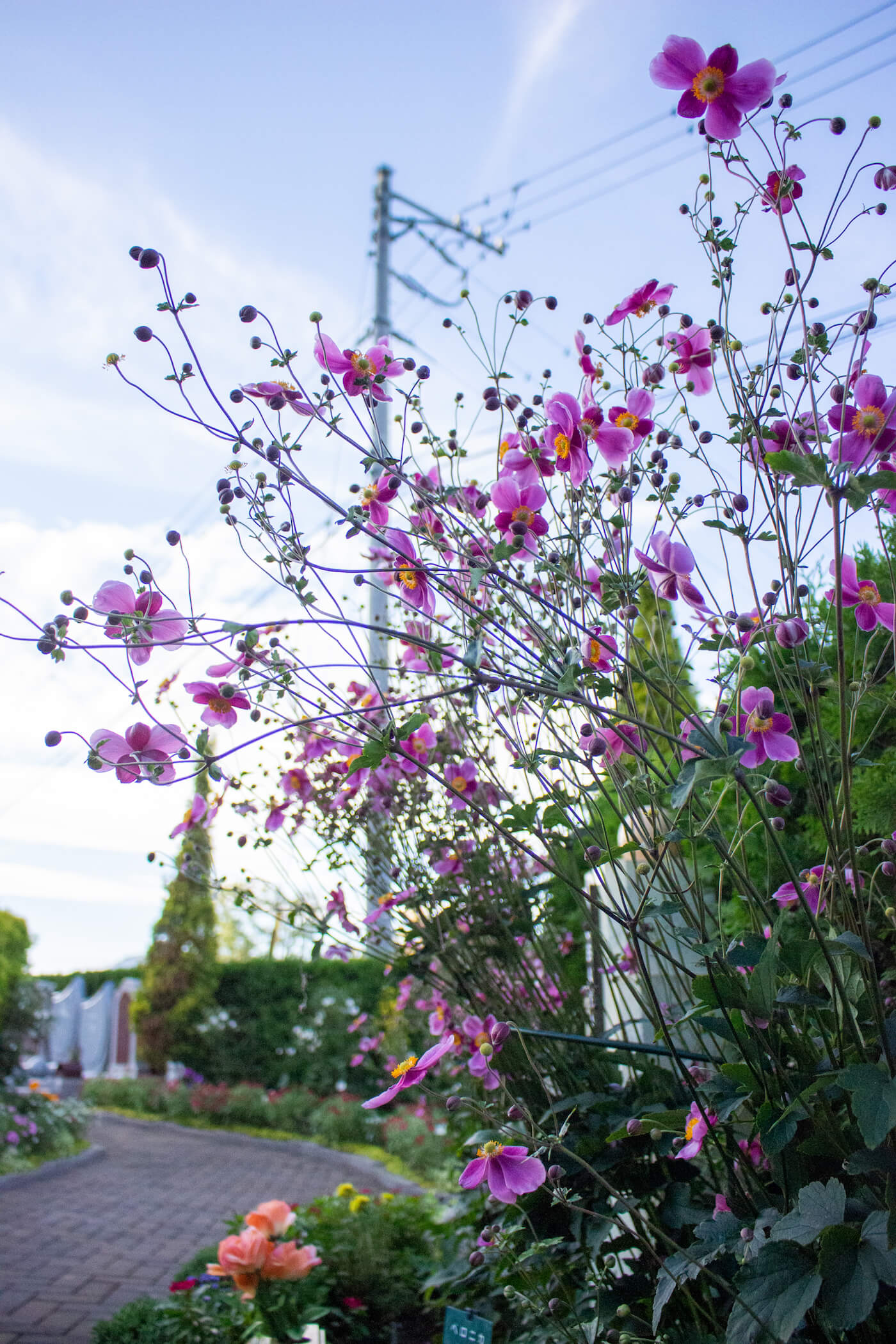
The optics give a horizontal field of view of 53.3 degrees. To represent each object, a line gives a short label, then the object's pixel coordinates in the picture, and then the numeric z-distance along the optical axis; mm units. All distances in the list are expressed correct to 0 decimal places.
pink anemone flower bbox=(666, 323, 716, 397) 1315
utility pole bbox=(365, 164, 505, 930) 8797
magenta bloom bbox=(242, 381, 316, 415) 1175
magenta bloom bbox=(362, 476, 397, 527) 1221
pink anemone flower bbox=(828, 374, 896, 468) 978
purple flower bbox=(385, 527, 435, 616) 1267
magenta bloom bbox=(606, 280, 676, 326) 1286
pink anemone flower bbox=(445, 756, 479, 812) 1835
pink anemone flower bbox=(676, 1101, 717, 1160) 1047
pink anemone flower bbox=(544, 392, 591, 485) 1174
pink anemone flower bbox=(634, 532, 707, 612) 1195
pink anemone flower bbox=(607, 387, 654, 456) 1268
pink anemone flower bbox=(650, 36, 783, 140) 1012
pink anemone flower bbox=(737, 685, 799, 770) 1048
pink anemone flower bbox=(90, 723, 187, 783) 1123
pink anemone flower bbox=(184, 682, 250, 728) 1239
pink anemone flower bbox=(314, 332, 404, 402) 1187
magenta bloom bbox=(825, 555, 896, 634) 1188
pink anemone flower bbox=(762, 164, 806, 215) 1123
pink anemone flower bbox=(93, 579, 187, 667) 1064
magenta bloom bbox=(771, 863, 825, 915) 1240
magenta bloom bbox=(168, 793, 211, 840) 1889
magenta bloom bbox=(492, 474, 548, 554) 1192
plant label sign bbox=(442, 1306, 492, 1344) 1593
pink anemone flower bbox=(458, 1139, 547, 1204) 1040
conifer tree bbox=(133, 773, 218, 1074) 11062
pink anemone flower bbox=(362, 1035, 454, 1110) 1062
